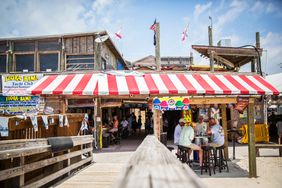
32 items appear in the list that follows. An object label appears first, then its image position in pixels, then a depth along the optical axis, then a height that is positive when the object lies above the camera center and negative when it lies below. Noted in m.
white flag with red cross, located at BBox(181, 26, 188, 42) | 15.38 +4.89
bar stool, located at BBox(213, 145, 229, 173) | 7.31 -1.80
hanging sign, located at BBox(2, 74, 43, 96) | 12.78 +1.47
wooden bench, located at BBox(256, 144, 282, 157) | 8.48 -1.58
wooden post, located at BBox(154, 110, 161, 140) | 7.46 -0.63
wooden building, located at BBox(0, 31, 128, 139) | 13.34 +3.20
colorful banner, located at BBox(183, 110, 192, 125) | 14.17 -0.50
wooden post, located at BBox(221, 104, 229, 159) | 8.93 -0.76
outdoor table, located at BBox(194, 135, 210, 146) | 8.00 -1.21
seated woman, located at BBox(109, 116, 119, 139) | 13.50 -1.29
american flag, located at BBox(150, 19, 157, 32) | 12.00 +4.31
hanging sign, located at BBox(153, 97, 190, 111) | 11.62 +0.17
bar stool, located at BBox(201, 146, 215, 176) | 7.18 -1.55
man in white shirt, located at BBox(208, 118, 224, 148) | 7.54 -0.97
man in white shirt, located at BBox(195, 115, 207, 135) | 8.86 -0.87
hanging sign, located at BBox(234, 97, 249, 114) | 7.07 +0.08
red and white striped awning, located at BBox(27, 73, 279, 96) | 8.61 +0.90
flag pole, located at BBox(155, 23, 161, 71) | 11.87 +3.13
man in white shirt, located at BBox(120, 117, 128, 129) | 16.74 -1.28
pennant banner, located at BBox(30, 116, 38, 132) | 4.53 -0.29
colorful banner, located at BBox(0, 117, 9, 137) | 3.64 -0.30
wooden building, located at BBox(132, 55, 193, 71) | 35.33 +7.38
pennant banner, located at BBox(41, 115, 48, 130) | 4.88 -0.27
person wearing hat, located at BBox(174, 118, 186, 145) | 8.19 -0.99
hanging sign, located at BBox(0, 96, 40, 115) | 12.86 +0.22
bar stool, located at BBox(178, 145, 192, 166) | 7.51 -1.70
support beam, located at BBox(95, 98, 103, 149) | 11.98 -0.85
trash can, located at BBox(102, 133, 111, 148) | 12.40 -1.83
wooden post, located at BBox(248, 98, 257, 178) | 6.75 -1.15
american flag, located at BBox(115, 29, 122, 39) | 13.91 +4.43
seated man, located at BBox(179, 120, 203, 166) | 7.46 -1.07
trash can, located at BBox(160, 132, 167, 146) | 8.69 -1.22
